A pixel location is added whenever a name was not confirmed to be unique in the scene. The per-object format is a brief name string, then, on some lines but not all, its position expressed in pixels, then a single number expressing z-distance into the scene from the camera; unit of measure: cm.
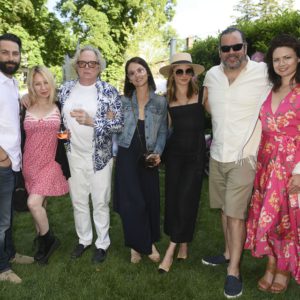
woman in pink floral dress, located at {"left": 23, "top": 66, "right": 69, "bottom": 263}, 391
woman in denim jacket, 394
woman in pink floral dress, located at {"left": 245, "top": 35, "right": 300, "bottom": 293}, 323
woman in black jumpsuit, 387
